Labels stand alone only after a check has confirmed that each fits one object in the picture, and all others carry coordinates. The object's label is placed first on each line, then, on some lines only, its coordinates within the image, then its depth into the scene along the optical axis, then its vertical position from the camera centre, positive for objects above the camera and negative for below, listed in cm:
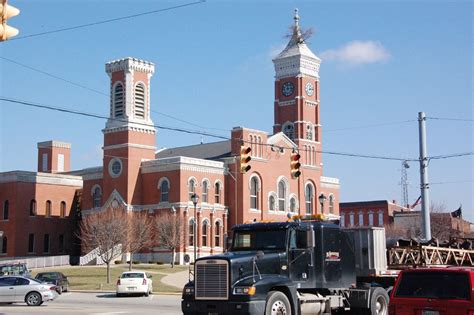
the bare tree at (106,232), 5988 +125
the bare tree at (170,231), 6800 +136
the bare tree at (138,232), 6550 +126
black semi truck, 1656 -68
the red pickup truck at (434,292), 1283 -85
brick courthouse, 7325 +627
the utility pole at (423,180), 2786 +251
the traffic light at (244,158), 2617 +312
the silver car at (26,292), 3092 -193
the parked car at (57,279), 4388 -196
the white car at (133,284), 3800 -199
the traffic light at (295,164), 2805 +310
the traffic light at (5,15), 1298 +409
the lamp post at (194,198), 4762 +310
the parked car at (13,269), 5006 -157
